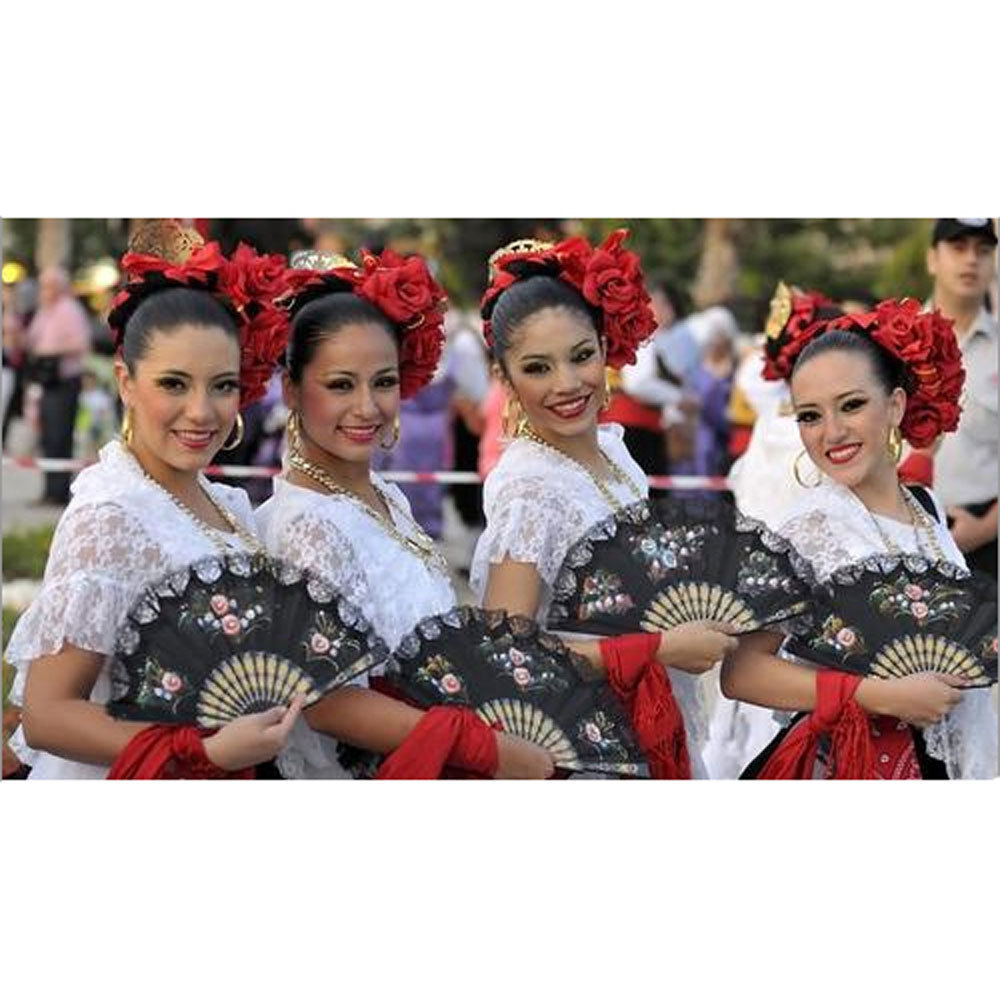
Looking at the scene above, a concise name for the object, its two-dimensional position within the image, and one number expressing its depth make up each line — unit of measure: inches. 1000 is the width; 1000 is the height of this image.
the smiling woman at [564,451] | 261.3
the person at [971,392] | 370.3
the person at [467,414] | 503.5
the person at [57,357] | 570.3
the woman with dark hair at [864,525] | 265.6
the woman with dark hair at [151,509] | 240.5
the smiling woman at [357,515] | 250.8
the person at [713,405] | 528.1
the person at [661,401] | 488.4
